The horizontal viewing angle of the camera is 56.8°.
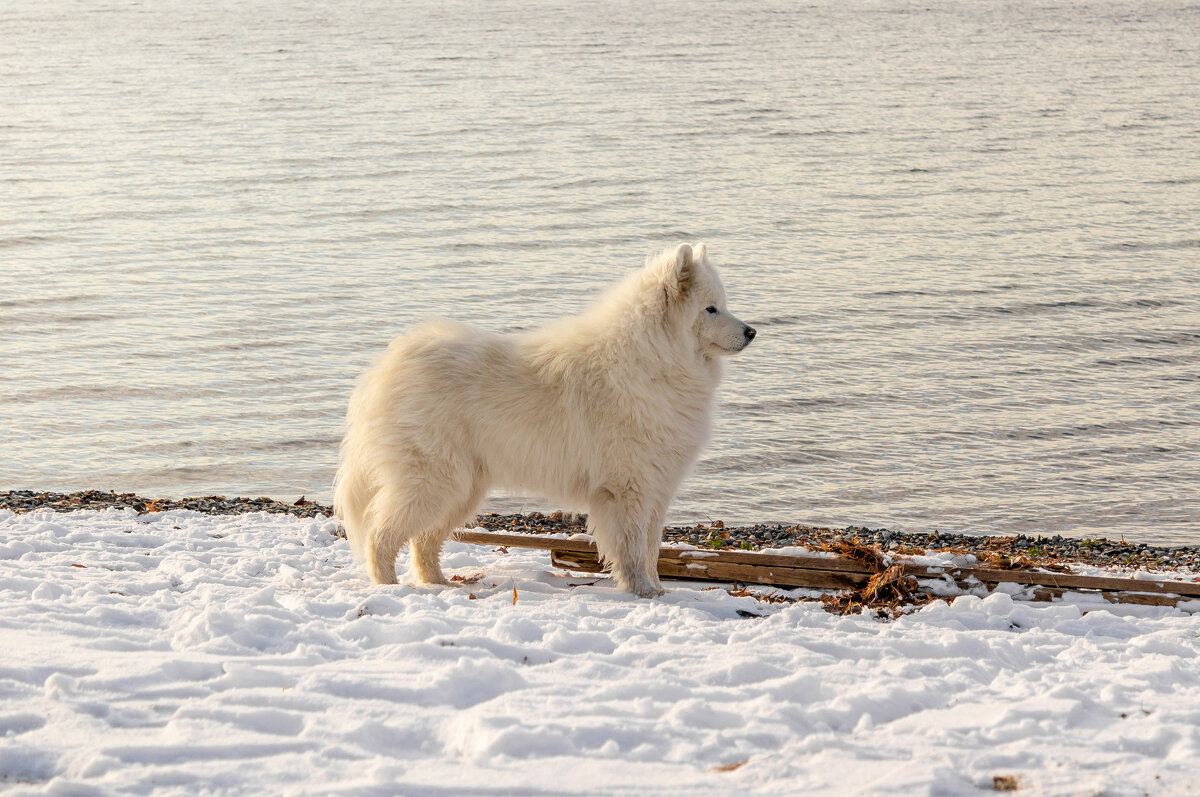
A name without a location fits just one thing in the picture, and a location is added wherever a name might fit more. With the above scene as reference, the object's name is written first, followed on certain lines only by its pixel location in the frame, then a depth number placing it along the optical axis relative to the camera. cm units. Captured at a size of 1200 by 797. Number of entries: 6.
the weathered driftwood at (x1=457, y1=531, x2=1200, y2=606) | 617
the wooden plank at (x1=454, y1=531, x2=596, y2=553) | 708
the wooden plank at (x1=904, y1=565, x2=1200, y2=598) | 619
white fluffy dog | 634
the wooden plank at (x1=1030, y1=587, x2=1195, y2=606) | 611
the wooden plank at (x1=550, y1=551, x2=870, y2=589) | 643
